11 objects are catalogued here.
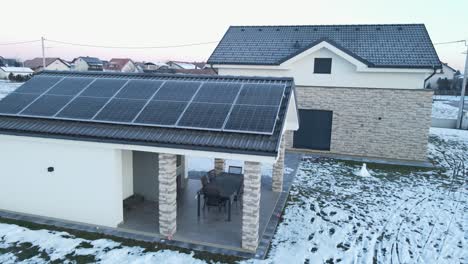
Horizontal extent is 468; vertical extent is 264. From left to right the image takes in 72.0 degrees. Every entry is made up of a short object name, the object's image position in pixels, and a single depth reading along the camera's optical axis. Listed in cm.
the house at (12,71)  7719
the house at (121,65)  8994
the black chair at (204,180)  1139
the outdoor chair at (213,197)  1029
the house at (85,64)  9350
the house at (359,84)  1925
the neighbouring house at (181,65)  9135
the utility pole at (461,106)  2857
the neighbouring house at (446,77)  7619
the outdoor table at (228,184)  1044
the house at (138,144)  857
